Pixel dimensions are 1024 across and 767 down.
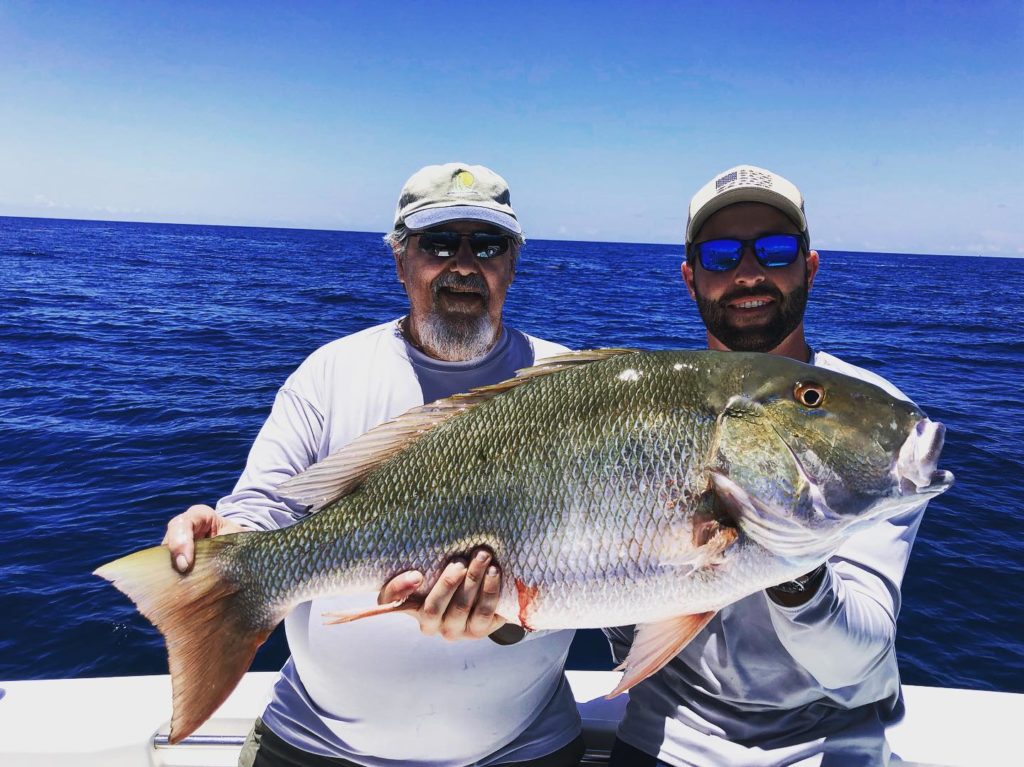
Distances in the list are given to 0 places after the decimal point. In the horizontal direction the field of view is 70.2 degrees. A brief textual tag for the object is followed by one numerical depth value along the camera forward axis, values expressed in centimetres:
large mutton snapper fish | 64
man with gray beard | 81
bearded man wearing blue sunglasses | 67
